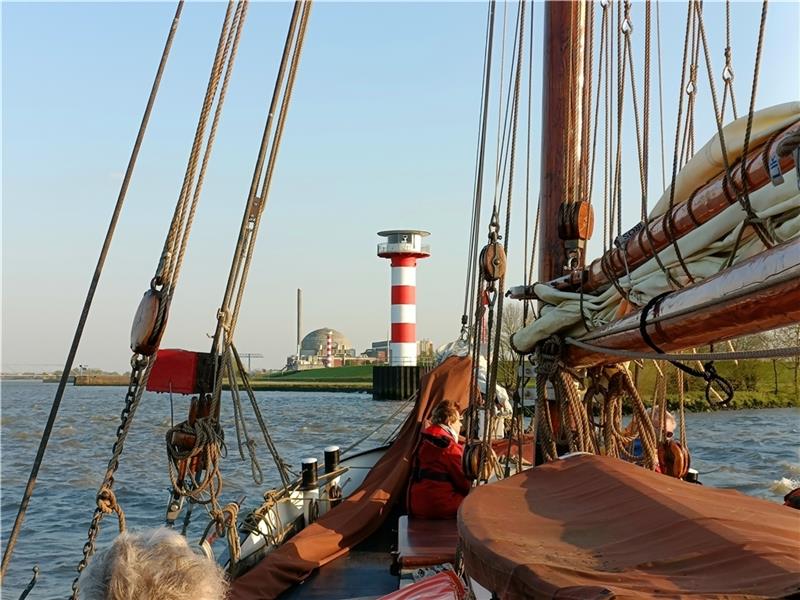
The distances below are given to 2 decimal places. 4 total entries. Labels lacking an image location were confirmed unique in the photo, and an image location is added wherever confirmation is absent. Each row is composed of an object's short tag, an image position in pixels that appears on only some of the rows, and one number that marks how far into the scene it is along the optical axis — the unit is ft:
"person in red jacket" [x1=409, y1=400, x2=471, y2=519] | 16.60
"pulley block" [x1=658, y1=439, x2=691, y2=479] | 15.81
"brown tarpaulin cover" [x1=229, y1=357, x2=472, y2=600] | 15.08
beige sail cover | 7.31
